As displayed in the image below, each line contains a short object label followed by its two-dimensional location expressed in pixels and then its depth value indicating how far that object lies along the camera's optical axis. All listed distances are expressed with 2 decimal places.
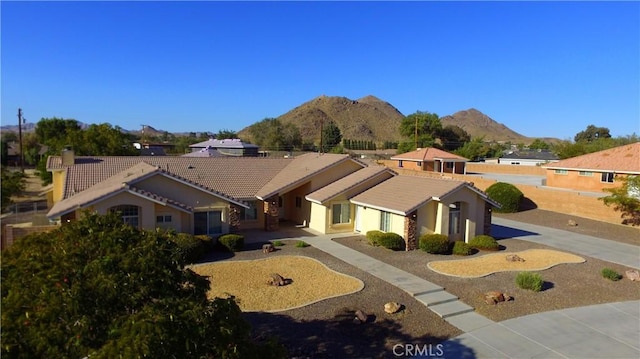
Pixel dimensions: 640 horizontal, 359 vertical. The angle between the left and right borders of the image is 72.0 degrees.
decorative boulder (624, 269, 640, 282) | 19.02
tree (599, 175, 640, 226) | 28.98
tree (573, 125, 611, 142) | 132.38
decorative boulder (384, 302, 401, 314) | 14.58
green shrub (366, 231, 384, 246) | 23.29
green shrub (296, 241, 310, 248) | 23.30
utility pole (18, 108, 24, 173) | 52.12
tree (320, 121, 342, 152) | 112.38
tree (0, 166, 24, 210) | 23.96
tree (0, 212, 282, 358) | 5.62
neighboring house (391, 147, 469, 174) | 59.34
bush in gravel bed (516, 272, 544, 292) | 17.04
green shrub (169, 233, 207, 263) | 20.12
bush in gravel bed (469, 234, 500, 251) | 23.61
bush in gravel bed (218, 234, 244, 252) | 22.19
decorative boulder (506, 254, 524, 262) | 21.54
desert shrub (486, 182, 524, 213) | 35.97
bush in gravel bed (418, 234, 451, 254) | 22.39
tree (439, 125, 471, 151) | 102.06
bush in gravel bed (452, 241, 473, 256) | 22.58
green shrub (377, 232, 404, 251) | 22.88
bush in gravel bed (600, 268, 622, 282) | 18.94
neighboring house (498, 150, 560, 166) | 75.44
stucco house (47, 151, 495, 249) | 22.14
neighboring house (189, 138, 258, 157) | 59.25
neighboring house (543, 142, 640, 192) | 41.03
